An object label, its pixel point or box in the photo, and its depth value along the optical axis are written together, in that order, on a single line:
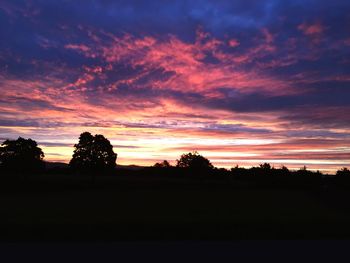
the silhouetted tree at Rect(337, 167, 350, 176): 65.79
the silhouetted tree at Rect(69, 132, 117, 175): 59.97
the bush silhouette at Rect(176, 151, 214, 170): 81.94
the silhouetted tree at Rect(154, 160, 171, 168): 140.48
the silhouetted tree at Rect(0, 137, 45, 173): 62.00
